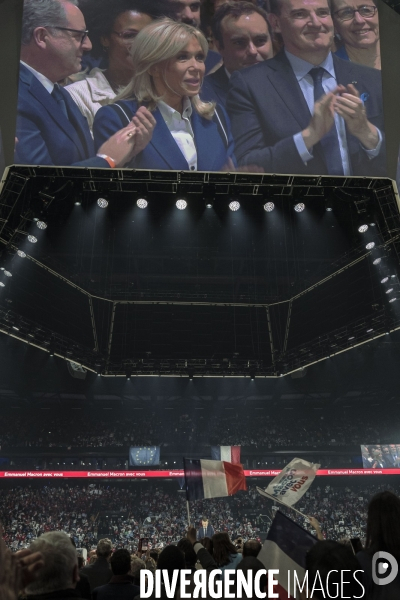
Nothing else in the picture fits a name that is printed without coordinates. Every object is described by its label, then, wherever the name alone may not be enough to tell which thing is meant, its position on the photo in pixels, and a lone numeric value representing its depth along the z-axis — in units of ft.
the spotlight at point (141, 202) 48.78
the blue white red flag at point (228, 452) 74.18
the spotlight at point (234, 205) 49.80
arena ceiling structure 46.44
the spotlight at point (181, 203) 49.11
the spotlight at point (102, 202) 48.65
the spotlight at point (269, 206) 49.85
